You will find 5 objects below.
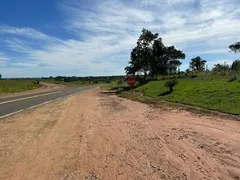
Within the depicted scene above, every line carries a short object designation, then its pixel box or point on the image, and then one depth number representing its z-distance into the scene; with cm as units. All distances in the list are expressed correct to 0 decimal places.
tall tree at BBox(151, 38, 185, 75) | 2637
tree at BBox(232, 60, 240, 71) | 1666
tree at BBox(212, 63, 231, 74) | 1742
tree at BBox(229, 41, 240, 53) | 2136
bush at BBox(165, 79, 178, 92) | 1379
